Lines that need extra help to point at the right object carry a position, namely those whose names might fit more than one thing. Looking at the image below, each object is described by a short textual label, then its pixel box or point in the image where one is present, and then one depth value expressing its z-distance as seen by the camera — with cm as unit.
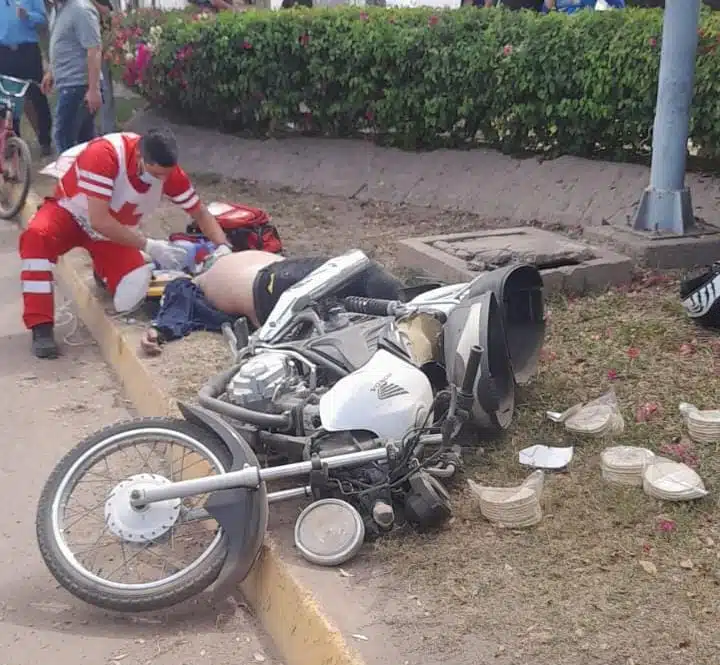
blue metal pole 629
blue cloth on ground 581
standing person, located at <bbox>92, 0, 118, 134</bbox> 1210
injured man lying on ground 547
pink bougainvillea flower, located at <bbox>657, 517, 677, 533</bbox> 348
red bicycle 933
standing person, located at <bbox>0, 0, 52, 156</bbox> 1080
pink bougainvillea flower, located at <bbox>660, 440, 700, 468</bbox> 396
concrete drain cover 596
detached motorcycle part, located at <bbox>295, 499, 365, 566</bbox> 346
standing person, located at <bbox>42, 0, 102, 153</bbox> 946
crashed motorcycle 353
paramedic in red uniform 590
